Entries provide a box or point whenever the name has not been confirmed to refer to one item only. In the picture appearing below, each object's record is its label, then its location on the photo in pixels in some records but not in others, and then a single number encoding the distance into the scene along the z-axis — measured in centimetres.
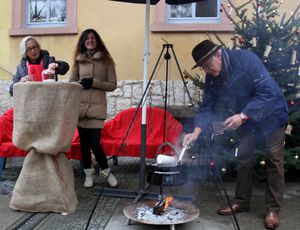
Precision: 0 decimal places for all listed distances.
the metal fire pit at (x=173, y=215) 372
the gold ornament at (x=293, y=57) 519
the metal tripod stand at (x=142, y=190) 463
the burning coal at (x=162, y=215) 375
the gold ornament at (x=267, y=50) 507
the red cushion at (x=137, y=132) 581
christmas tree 518
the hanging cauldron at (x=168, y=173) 381
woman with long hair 511
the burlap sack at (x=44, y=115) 417
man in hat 376
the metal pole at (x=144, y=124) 468
